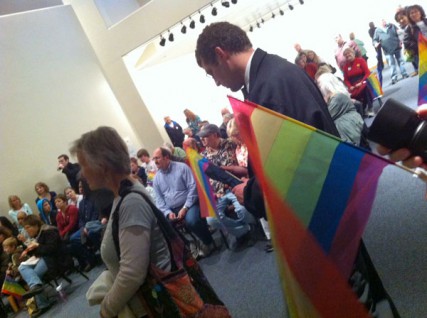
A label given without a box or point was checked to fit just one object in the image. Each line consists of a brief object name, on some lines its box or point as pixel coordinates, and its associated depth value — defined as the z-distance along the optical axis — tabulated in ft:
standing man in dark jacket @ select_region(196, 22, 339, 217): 3.80
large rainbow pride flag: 3.02
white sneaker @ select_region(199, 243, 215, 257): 13.21
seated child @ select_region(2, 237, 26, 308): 17.03
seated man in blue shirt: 12.88
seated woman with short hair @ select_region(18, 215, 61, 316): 15.38
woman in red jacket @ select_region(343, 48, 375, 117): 18.76
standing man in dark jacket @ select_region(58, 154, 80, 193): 23.90
